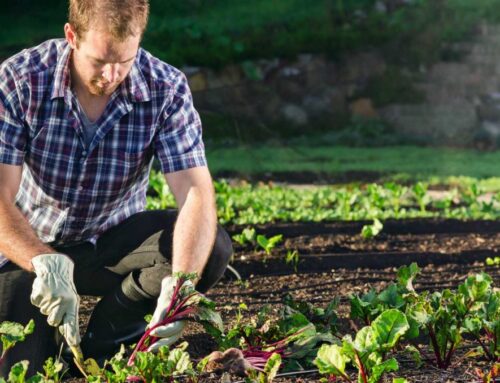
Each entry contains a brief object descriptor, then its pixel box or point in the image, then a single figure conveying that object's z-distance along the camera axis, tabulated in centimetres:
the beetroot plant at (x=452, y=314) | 438
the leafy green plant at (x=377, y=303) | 450
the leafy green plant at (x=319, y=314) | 470
